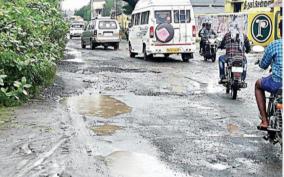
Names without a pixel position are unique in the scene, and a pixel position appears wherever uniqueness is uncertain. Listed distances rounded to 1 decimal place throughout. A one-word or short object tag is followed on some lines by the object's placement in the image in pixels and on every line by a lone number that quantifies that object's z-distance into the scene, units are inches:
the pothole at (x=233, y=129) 336.8
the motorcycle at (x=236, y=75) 485.1
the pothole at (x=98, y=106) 401.1
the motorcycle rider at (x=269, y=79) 285.1
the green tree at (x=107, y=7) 4576.8
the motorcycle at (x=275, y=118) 272.5
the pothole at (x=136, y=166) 241.4
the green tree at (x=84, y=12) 5091.5
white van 900.6
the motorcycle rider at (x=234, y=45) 496.7
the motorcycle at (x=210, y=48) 919.7
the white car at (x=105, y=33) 1333.7
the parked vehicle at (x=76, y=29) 2386.8
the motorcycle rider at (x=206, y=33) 923.5
